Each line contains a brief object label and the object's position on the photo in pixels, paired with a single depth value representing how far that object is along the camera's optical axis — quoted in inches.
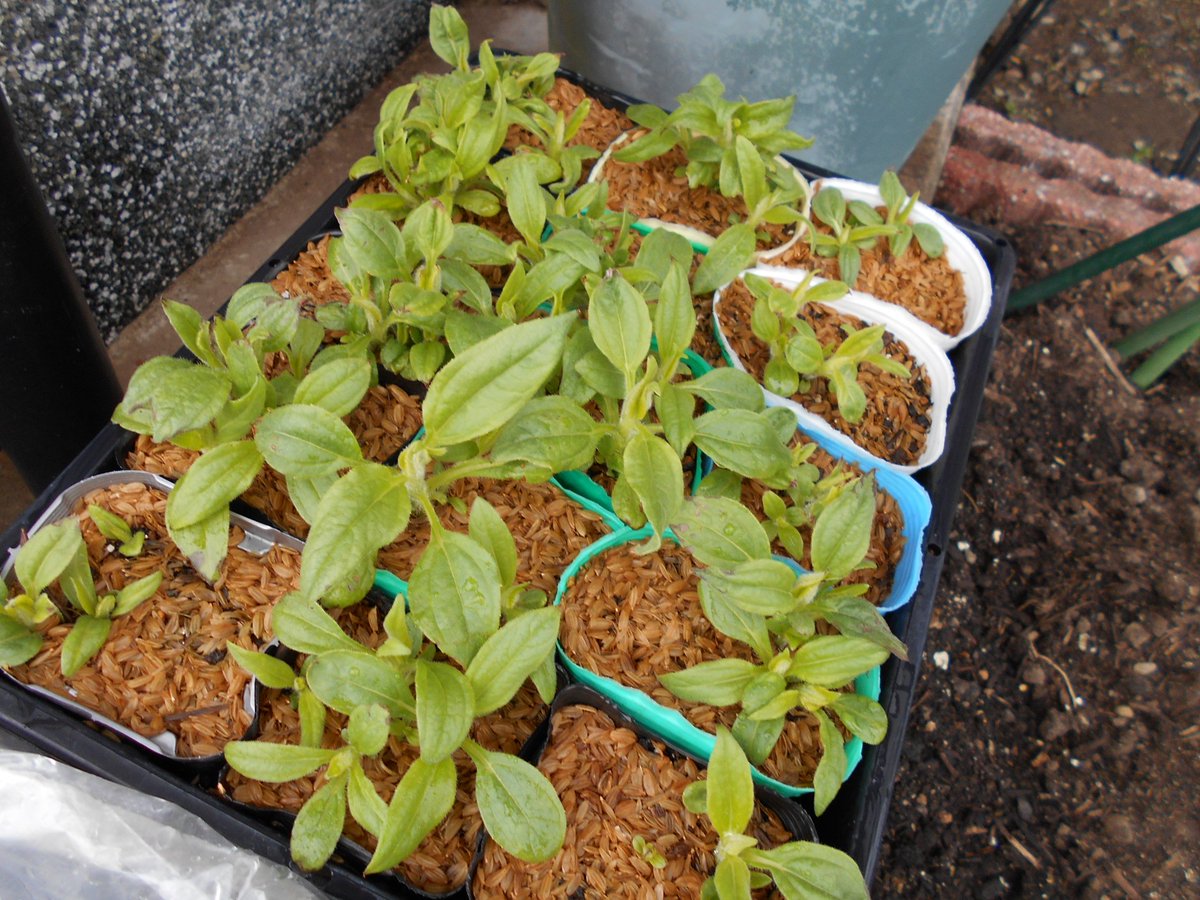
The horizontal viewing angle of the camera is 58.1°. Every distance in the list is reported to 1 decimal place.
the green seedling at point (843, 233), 16.3
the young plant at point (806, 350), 14.5
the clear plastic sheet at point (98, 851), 10.7
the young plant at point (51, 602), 11.9
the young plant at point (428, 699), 10.7
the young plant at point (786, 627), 11.7
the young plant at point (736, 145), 16.0
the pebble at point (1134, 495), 21.3
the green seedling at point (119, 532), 12.7
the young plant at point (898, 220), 16.7
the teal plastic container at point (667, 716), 11.8
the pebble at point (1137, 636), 19.5
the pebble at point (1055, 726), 18.7
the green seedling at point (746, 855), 10.7
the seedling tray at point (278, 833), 11.6
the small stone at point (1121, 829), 17.7
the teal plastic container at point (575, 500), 12.8
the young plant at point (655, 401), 11.9
